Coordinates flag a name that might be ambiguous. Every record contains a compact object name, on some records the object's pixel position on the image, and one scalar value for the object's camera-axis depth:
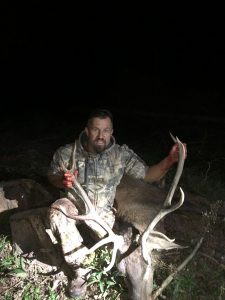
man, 2.44
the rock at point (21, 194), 3.09
